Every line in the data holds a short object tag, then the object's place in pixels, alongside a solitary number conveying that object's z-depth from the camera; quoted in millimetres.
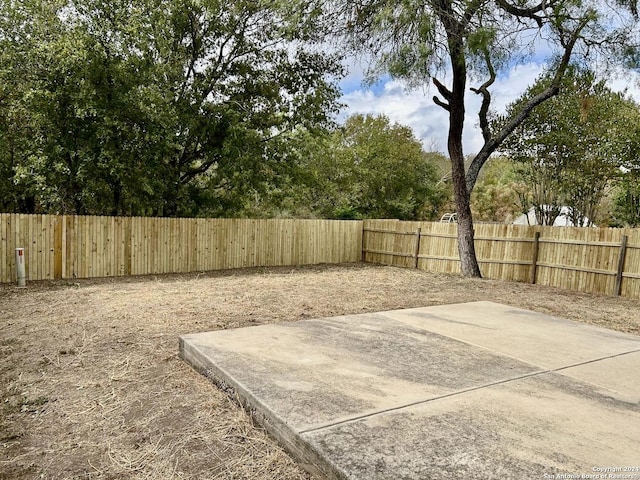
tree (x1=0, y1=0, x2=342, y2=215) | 8438
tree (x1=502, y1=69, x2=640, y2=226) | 12000
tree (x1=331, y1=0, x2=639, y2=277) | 7695
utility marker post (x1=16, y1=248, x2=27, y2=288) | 7121
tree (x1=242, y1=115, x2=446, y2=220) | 19141
